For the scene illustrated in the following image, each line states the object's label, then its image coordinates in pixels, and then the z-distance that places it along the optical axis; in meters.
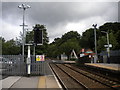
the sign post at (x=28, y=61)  14.88
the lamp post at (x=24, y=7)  20.35
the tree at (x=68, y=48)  72.94
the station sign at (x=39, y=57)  15.59
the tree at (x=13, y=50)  35.48
